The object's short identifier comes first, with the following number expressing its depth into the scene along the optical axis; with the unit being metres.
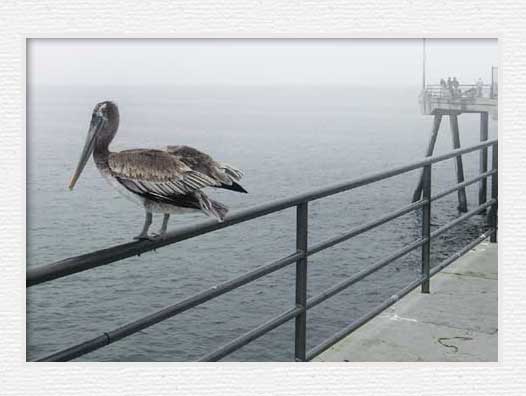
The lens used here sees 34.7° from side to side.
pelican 3.05
